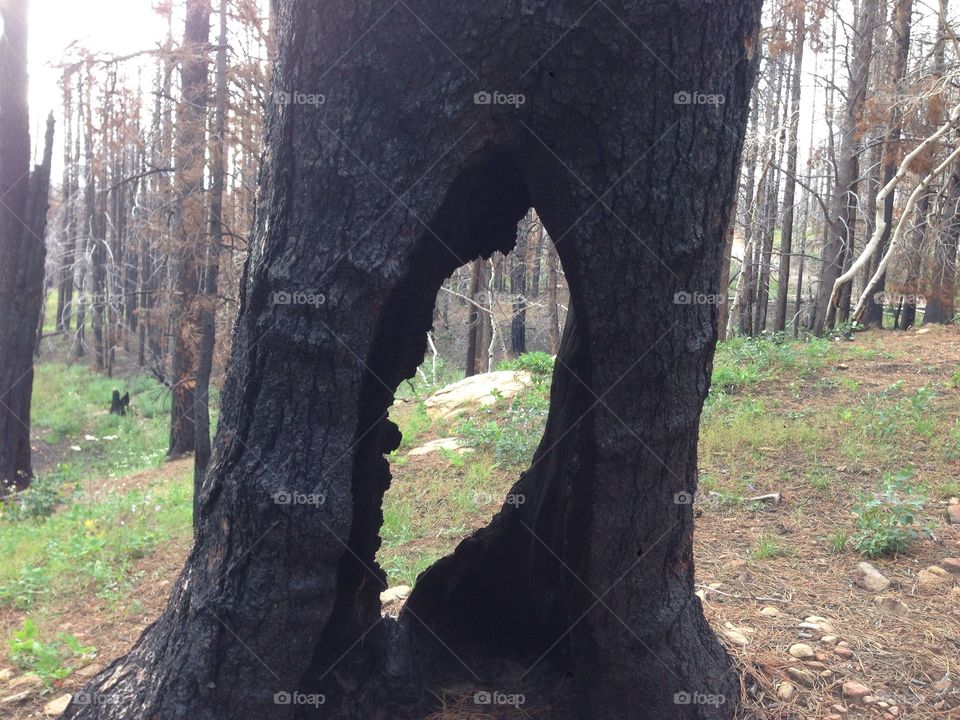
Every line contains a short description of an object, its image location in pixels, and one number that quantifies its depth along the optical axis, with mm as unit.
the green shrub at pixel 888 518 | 4293
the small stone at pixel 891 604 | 3691
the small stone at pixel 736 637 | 3299
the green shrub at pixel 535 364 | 9652
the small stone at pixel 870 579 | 3975
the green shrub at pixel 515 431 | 6679
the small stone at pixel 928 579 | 3939
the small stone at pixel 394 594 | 3992
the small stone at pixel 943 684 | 3021
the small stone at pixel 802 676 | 3035
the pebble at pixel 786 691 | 2904
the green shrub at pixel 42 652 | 3441
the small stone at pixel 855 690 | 2961
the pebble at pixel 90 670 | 3467
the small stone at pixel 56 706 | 3061
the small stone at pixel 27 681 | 3344
